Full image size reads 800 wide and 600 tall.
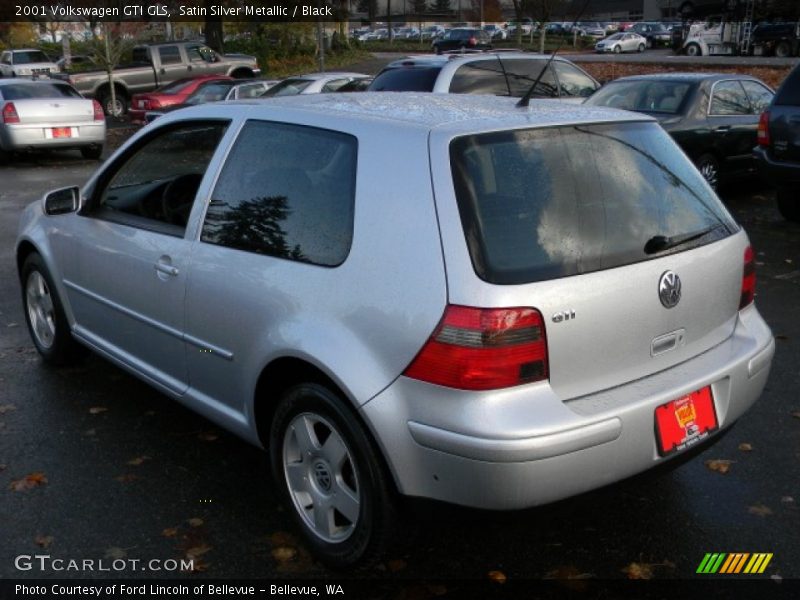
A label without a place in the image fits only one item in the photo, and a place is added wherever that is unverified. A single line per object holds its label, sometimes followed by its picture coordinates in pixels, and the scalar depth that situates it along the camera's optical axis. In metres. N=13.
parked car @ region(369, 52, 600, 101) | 10.67
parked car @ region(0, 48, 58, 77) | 33.06
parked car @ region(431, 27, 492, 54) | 41.38
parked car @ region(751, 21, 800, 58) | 34.16
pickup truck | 26.25
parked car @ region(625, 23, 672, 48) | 52.81
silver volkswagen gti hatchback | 2.72
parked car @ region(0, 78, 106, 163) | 15.52
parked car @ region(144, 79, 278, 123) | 16.69
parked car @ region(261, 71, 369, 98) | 15.53
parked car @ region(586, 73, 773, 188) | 10.29
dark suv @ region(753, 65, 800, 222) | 8.48
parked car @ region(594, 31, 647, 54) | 47.38
